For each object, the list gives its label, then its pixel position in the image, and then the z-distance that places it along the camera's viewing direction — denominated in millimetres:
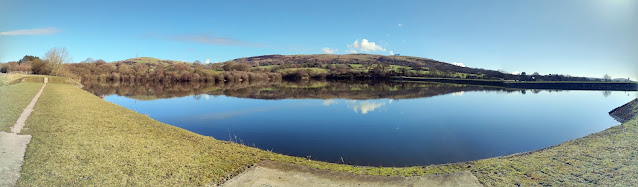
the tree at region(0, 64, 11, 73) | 72450
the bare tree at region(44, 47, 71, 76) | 71750
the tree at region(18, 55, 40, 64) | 92188
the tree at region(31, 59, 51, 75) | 70438
